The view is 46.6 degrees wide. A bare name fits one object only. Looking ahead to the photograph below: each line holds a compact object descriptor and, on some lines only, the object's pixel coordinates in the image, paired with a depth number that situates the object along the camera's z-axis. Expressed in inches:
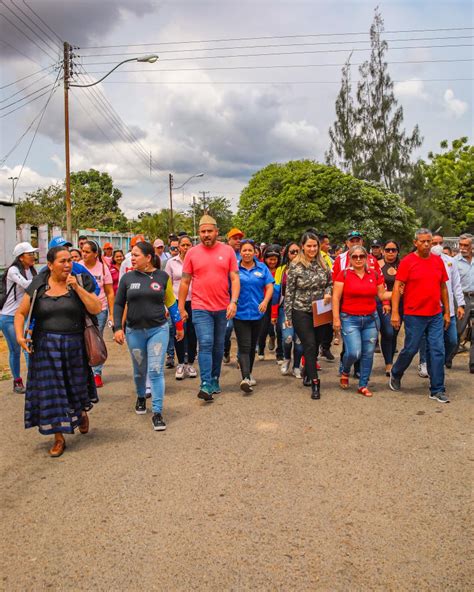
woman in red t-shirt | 249.9
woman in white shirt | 262.7
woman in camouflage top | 254.5
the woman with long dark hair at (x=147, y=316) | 208.2
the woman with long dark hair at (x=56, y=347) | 180.1
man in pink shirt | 242.4
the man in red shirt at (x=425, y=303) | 241.1
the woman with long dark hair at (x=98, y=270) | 280.5
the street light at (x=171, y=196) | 1932.7
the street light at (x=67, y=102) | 746.2
